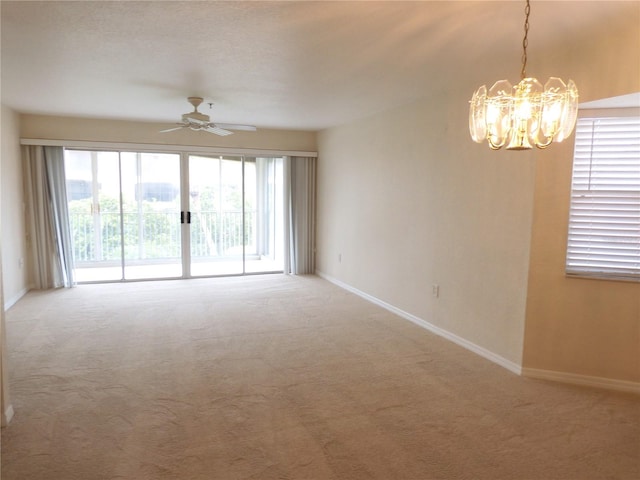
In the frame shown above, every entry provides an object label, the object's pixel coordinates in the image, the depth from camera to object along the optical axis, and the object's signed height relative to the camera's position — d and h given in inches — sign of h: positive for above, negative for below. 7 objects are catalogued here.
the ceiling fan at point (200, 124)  172.2 +33.1
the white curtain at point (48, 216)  230.1 -9.7
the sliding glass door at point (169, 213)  295.4 -10.2
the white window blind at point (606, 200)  118.2 +0.6
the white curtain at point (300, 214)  282.5 -9.4
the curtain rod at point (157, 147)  229.6 +31.1
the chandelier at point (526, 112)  76.9 +16.7
